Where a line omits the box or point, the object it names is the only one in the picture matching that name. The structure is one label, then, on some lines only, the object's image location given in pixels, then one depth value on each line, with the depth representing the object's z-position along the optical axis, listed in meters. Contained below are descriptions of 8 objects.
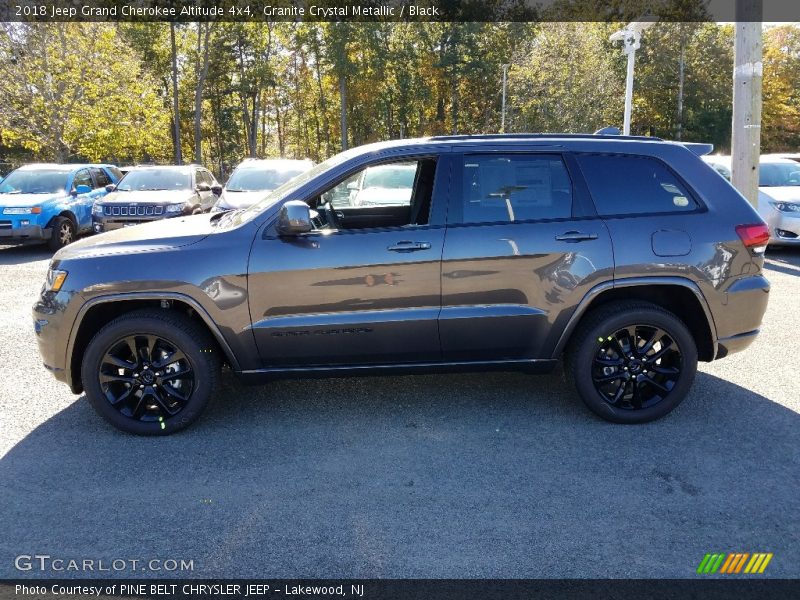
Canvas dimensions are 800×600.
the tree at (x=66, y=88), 23.72
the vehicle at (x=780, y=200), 10.47
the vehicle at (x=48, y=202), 11.42
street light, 14.20
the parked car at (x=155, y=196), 11.30
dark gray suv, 3.89
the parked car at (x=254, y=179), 11.05
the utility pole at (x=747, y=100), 8.61
